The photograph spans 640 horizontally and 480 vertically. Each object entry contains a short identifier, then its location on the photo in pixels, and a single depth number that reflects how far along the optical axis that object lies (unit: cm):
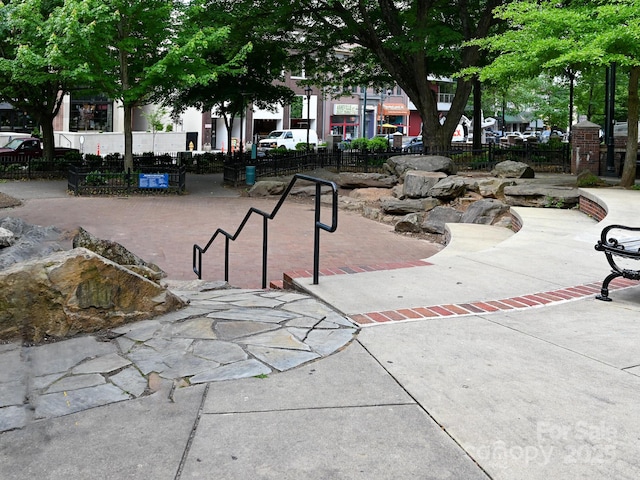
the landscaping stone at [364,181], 2312
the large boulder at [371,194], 2108
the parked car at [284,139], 5181
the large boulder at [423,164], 2244
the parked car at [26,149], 3228
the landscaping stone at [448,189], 1861
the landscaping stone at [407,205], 1830
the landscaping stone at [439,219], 1574
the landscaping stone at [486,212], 1479
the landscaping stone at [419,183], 1934
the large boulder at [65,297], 482
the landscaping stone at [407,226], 1620
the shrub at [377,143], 4252
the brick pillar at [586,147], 2290
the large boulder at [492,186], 1769
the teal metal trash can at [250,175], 2577
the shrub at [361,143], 4293
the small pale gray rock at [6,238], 936
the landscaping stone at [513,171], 2166
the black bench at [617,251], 588
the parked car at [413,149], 3212
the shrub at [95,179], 2294
